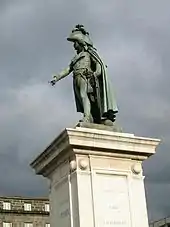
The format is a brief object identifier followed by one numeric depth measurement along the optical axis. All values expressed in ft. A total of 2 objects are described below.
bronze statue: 49.78
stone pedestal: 44.32
